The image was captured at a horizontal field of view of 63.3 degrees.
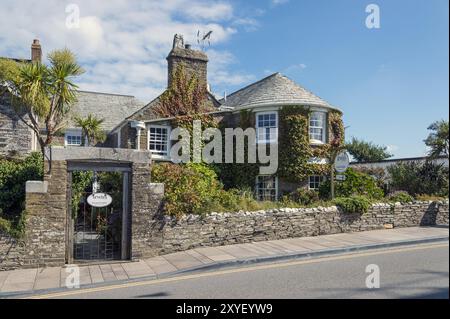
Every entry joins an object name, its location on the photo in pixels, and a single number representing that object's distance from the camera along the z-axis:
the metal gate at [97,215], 9.72
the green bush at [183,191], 10.55
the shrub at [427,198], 13.64
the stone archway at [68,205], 9.21
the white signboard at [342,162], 13.64
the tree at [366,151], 43.47
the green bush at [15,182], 9.98
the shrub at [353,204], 12.70
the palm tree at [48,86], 14.52
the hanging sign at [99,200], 9.69
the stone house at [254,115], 18.75
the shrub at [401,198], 13.80
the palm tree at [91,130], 24.57
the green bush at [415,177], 14.14
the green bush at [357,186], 14.63
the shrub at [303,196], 16.75
